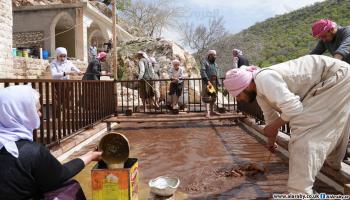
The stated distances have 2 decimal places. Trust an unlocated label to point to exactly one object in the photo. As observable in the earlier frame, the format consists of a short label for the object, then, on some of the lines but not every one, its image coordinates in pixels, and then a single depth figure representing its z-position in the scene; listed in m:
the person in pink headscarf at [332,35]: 4.27
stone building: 20.94
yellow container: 2.91
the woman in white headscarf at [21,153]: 2.27
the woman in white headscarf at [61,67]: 7.88
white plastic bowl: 3.17
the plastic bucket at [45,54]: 20.17
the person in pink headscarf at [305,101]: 2.84
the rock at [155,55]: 17.17
